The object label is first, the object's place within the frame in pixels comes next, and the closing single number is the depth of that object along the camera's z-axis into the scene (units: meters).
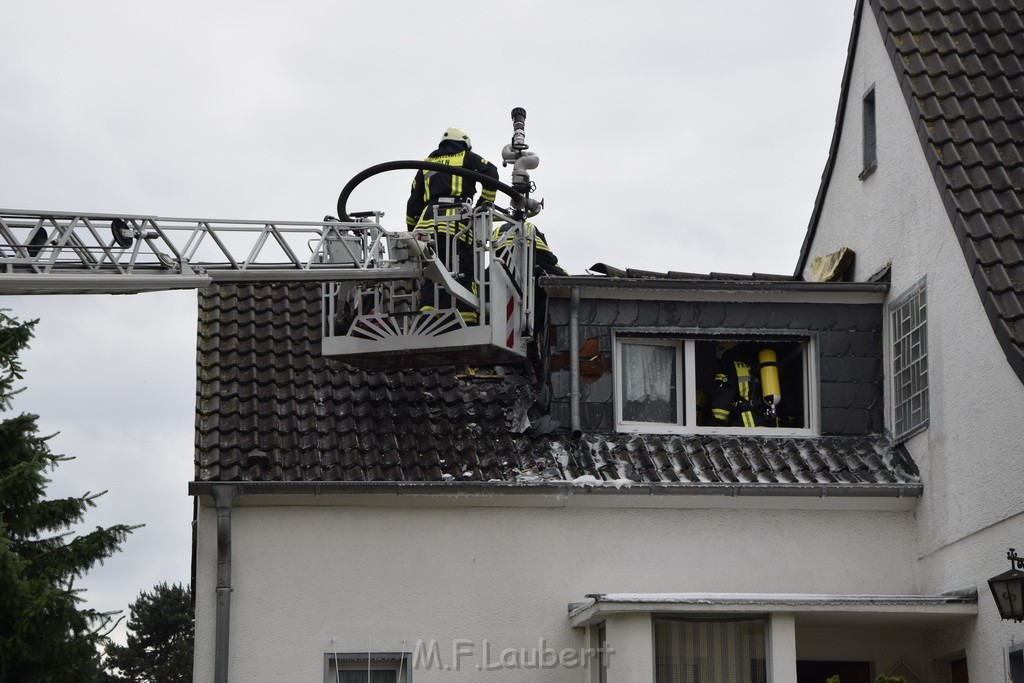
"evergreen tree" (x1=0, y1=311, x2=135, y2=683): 22.58
